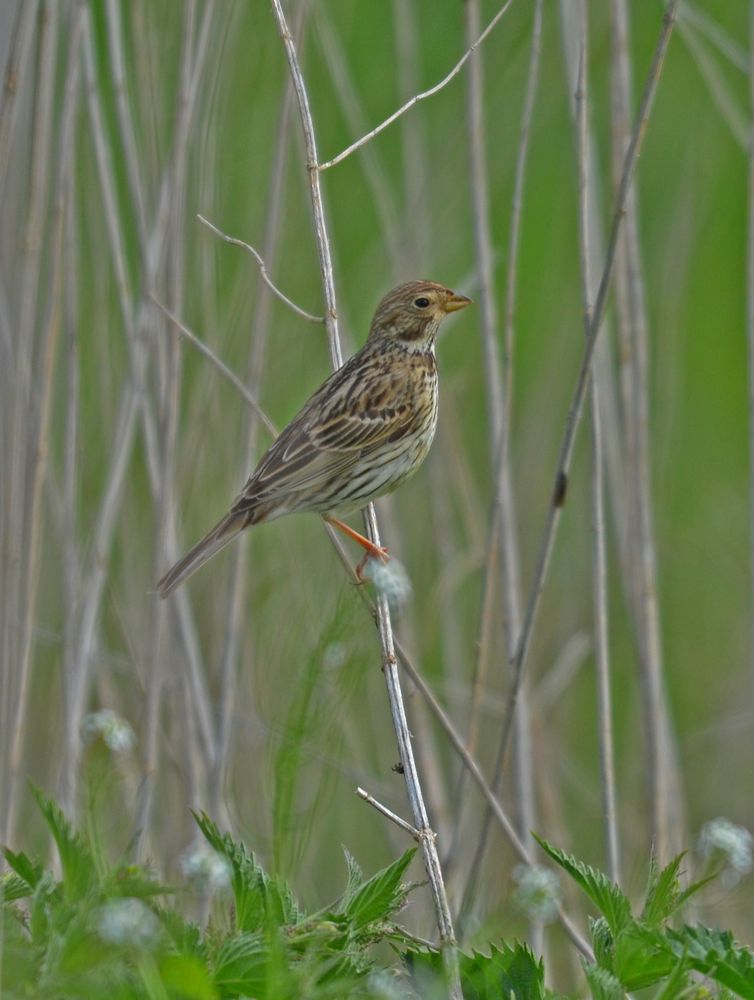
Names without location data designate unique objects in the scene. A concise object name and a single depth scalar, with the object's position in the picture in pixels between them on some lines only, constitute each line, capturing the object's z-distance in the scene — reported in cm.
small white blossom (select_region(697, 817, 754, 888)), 346
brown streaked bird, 702
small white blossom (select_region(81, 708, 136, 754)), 322
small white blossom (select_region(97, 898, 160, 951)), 266
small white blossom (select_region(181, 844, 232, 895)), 315
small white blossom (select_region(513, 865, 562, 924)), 326
